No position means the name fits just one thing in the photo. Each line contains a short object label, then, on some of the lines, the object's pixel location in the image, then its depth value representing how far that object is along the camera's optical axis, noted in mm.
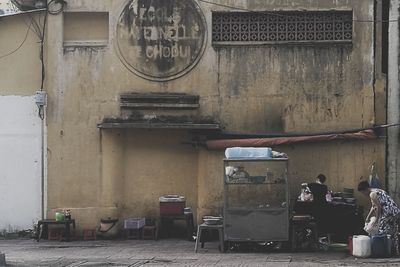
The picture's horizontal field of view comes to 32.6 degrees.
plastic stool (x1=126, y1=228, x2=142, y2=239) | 17141
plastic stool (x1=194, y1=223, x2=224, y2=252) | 14664
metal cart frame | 14555
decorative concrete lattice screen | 17047
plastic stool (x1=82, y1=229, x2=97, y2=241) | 17188
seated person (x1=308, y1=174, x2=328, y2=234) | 15656
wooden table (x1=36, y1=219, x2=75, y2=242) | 16969
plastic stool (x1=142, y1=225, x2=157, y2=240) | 17047
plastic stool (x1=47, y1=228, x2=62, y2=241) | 17078
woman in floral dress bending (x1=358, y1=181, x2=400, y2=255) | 13891
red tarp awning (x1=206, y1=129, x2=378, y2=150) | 16609
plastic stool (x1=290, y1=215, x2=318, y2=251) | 14648
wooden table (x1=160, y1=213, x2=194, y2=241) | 16656
